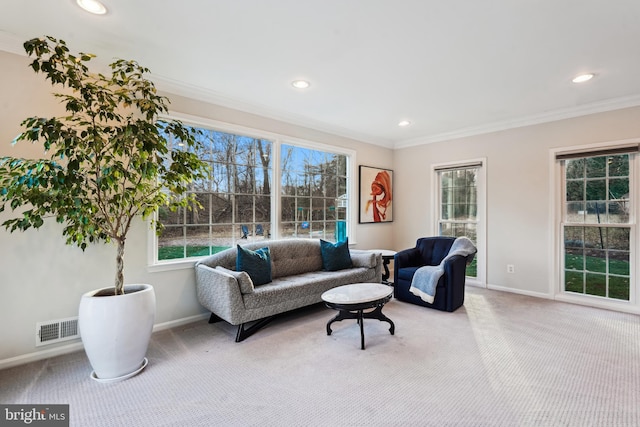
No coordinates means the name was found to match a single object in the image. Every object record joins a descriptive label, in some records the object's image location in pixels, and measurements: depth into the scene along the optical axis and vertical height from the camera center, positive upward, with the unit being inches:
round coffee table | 108.3 -30.8
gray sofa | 113.1 -29.6
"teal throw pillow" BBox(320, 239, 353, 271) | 159.9 -21.9
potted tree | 79.6 +7.3
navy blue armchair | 144.3 -28.7
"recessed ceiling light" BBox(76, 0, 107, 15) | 78.0 +53.9
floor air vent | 100.4 -39.2
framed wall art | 210.5 +13.9
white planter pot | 85.5 -33.5
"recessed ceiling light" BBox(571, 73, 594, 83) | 118.4 +53.8
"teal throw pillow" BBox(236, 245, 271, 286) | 128.4 -21.7
